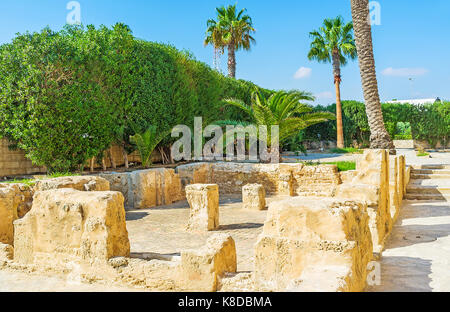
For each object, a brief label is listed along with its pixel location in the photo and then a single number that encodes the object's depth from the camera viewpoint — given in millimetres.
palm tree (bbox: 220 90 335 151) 13406
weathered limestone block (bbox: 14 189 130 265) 4559
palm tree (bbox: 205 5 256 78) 25266
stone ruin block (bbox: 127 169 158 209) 10180
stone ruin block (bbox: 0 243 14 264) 5218
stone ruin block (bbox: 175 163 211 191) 12203
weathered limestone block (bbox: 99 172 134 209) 10367
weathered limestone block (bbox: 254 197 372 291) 3350
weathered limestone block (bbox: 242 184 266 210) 9477
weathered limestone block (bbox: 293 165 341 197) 11266
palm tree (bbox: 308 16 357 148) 25047
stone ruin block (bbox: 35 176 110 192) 7270
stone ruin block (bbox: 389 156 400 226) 7312
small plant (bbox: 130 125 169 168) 12602
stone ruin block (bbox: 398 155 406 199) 8906
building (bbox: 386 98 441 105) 39181
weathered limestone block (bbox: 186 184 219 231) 7531
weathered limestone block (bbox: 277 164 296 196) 11461
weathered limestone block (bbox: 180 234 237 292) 3871
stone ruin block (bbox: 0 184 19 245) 6598
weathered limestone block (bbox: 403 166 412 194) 10505
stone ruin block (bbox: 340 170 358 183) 10941
